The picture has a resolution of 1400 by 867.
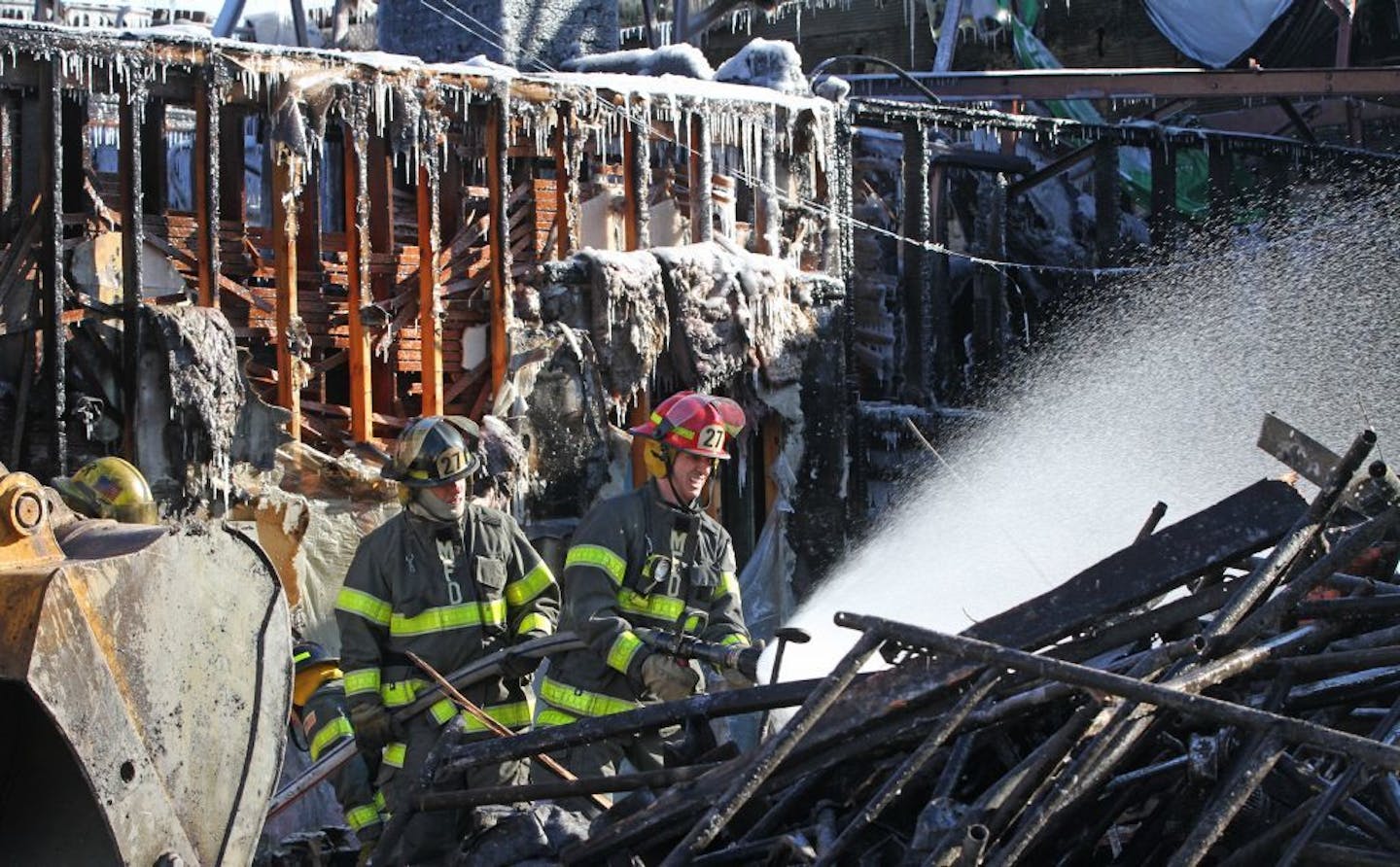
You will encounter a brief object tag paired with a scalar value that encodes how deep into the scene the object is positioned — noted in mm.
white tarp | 25250
